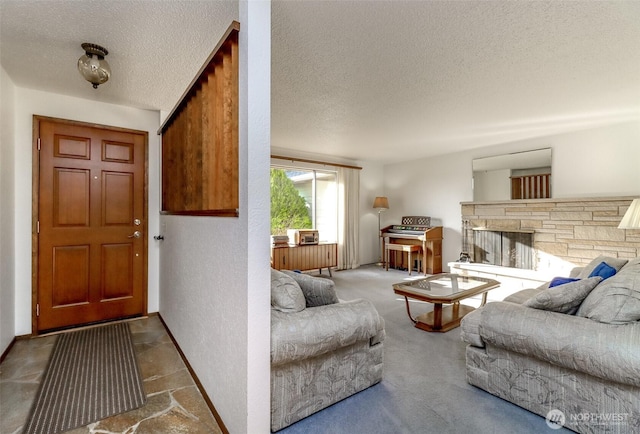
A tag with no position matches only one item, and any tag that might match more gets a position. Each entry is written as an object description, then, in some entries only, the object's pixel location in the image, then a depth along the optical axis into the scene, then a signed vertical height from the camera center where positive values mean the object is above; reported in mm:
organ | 5594 -404
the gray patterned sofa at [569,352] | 1442 -712
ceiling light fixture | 2020 +1047
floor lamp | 6402 +328
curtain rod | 5193 +1068
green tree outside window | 5414 +222
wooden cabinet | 4719 -646
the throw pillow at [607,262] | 2562 -405
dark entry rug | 1711 -1112
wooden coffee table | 2841 -734
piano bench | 5562 -583
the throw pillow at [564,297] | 1769 -470
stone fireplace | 3835 -153
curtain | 6066 +28
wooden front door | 2805 -46
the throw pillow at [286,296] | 1717 -448
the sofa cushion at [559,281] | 2274 -483
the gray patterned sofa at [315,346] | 1586 -722
